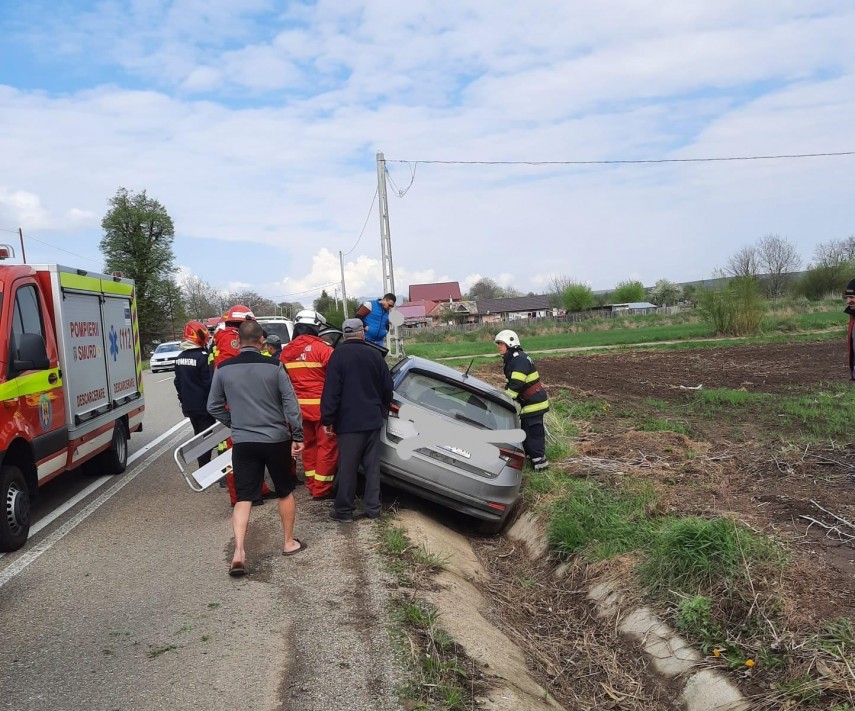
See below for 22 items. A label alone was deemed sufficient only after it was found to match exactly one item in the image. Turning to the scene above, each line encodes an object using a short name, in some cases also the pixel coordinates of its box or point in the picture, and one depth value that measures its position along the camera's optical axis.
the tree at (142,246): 66.06
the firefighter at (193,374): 8.82
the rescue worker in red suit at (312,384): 7.43
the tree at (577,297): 108.23
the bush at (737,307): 41.28
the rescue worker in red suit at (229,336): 8.24
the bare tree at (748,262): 85.88
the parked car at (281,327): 15.27
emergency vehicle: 6.48
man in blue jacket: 11.76
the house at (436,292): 131.38
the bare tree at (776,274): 95.06
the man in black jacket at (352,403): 6.80
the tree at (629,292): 132.38
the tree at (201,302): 87.12
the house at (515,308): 119.38
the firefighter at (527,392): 8.89
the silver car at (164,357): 32.12
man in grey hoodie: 5.77
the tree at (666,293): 128.88
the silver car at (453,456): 7.14
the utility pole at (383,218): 28.55
